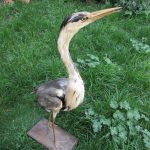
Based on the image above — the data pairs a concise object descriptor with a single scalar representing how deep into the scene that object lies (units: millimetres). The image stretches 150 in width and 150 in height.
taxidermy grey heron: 1270
